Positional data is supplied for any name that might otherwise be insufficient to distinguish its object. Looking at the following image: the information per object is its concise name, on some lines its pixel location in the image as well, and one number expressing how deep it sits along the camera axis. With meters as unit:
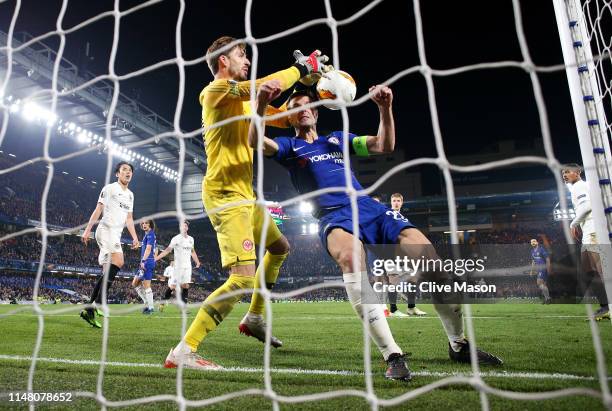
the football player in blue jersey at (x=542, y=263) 12.25
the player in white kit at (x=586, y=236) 5.42
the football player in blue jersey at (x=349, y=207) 2.46
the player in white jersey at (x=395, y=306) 7.11
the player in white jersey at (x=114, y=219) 5.45
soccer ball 2.81
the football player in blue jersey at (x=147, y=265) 8.80
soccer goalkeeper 2.78
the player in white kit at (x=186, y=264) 8.64
